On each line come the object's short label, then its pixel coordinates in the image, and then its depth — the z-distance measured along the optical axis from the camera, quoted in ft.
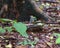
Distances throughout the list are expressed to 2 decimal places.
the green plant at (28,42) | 11.71
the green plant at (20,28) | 11.13
